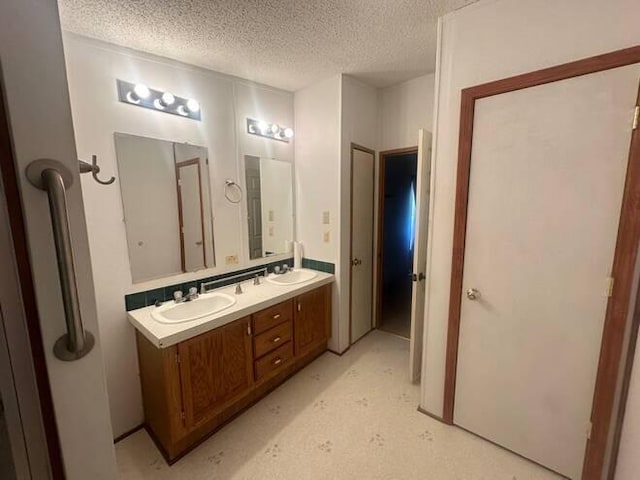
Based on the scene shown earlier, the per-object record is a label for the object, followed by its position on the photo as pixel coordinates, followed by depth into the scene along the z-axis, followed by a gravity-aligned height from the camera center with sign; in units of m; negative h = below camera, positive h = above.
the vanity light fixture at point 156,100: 1.79 +0.71
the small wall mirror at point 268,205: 2.56 +0.00
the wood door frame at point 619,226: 1.23 -0.10
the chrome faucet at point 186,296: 2.02 -0.65
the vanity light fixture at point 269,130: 2.48 +0.68
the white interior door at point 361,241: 2.76 -0.37
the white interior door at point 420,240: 2.04 -0.27
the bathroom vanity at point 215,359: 1.62 -1.00
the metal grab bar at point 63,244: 0.52 -0.07
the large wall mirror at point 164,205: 1.87 +0.00
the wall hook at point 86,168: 0.68 +0.09
